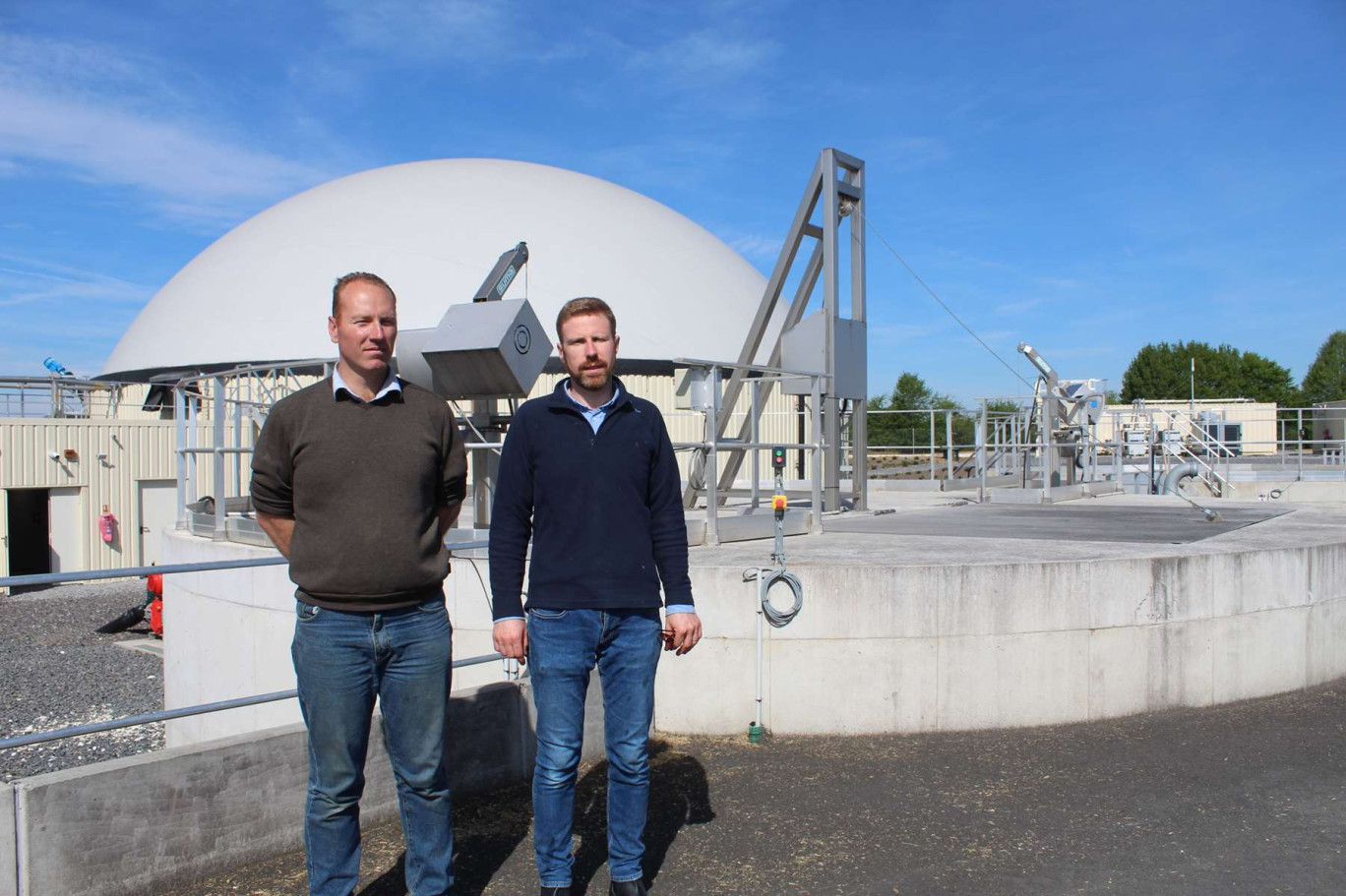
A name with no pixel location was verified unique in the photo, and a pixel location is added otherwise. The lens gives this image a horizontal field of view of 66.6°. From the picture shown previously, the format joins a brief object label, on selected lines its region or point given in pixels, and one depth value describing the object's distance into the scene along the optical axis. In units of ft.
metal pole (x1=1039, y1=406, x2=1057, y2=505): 48.78
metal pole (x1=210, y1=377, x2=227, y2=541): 30.30
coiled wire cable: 18.97
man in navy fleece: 10.78
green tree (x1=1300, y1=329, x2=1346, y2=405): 293.02
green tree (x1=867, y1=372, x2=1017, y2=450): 166.40
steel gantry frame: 37.24
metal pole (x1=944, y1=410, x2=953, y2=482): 55.77
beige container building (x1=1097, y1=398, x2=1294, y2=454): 140.60
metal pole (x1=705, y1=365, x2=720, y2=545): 25.86
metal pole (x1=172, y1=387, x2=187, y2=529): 34.40
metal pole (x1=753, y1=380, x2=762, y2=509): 27.50
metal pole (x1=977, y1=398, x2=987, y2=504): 48.16
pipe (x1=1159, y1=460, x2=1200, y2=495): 63.36
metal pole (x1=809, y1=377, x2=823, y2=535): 29.76
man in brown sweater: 9.86
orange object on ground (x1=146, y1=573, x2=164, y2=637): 56.59
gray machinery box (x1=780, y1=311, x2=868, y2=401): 36.40
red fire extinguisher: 77.71
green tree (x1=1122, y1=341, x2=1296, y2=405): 279.49
